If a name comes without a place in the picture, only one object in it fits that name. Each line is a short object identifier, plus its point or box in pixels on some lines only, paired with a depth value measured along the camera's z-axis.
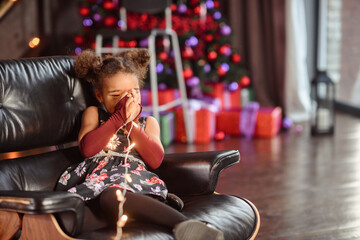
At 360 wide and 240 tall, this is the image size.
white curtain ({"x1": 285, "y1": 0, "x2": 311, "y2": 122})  4.70
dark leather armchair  1.70
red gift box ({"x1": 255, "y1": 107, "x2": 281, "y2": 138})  4.23
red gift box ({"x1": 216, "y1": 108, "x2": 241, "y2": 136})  4.32
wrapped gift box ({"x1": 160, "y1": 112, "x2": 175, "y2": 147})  3.98
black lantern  4.20
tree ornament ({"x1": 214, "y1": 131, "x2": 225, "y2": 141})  4.18
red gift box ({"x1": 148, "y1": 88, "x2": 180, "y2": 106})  4.20
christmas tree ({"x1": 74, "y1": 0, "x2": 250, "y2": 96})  4.28
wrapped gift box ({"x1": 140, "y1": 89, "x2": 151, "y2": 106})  4.18
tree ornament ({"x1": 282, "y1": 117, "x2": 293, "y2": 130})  4.49
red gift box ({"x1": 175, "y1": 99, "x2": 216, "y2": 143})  4.08
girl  1.72
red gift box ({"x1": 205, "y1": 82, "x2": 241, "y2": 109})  4.55
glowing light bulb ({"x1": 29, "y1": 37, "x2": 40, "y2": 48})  4.44
